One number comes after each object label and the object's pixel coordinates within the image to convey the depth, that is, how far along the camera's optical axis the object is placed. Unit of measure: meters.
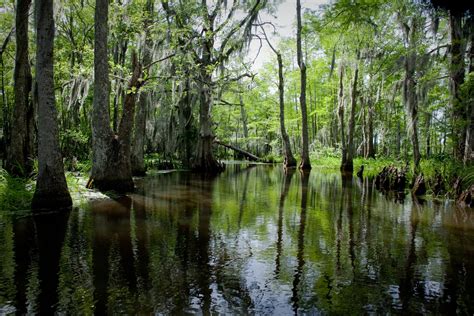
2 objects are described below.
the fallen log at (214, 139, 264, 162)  30.39
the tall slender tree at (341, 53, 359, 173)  22.75
